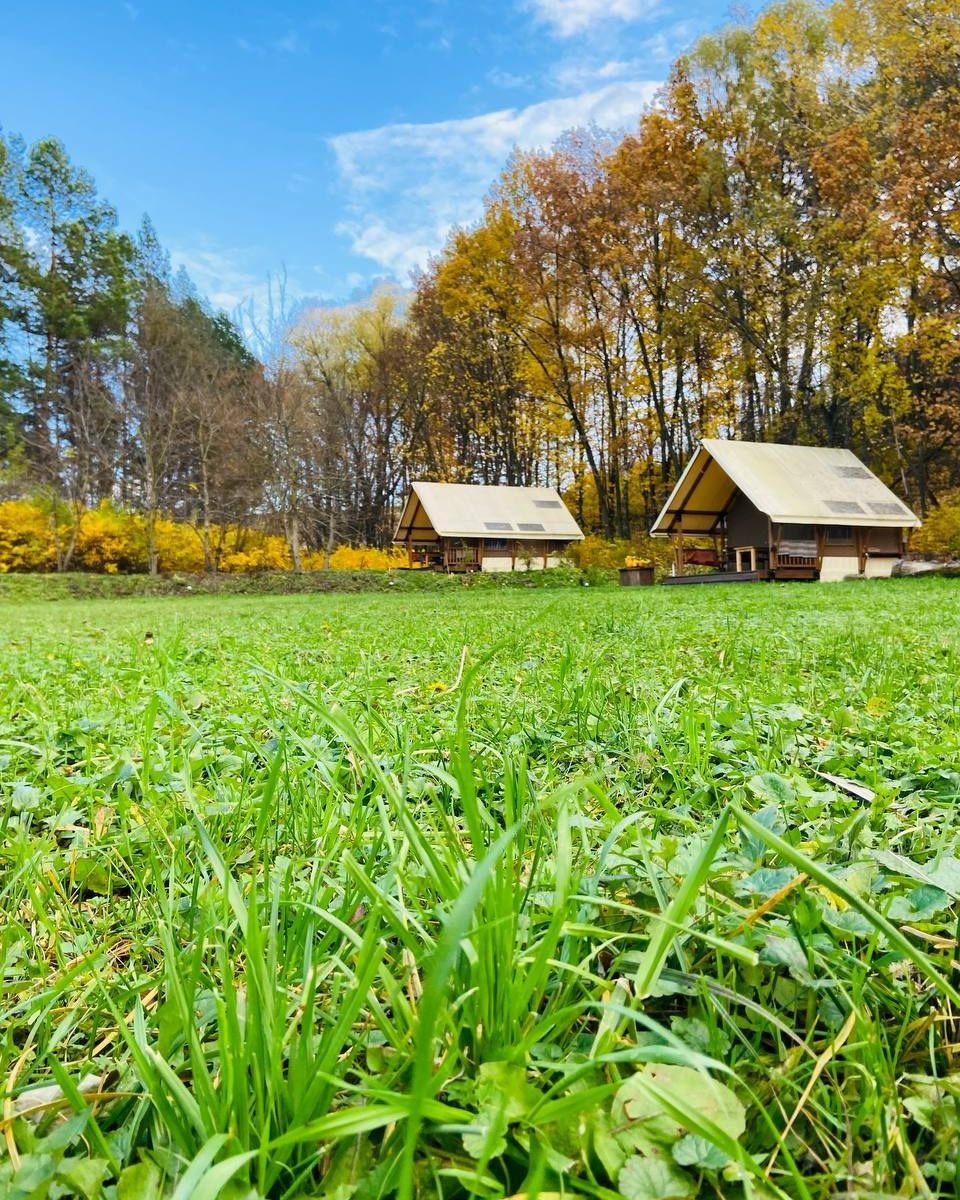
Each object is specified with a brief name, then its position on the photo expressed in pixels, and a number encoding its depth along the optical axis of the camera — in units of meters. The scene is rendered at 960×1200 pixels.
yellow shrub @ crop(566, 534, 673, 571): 30.33
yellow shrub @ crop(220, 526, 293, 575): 33.69
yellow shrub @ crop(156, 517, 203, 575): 31.95
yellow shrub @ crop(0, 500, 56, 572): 28.30
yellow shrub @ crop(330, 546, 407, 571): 35.56
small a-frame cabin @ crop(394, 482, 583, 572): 29.44
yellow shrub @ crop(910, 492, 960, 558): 24.80
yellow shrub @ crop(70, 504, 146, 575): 29.44
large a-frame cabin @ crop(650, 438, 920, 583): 22.19
